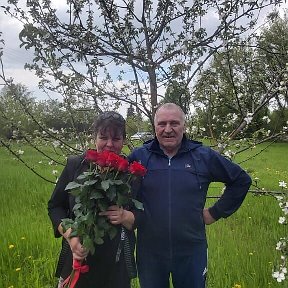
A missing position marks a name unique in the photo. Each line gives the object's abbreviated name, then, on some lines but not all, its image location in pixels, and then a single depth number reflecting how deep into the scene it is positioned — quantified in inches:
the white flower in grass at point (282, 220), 111.4
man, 100.0
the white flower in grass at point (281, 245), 98.8
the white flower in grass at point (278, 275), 97.7
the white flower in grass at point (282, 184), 117.9
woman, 92.0
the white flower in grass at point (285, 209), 104.8
